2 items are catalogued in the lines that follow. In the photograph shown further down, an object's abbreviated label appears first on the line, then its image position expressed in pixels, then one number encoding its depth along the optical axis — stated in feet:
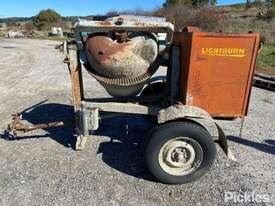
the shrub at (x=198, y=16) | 45.24
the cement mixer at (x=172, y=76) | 7.27
